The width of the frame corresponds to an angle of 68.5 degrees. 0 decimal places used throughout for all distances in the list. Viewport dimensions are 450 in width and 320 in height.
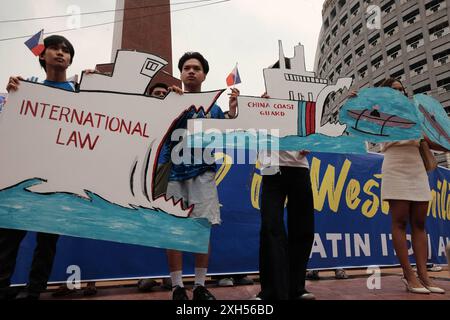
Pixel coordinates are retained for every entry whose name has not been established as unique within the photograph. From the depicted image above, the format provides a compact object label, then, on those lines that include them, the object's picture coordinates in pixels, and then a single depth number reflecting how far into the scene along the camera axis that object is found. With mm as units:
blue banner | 2654
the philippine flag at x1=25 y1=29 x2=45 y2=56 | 2354
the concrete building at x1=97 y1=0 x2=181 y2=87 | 9130
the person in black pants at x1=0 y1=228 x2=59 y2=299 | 1821
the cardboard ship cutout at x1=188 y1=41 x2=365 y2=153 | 1995
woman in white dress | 2285
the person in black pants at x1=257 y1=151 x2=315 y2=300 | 1830
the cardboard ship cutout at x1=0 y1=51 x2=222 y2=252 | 1799
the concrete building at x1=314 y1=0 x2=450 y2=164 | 30547
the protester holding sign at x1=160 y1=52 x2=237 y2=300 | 1934
